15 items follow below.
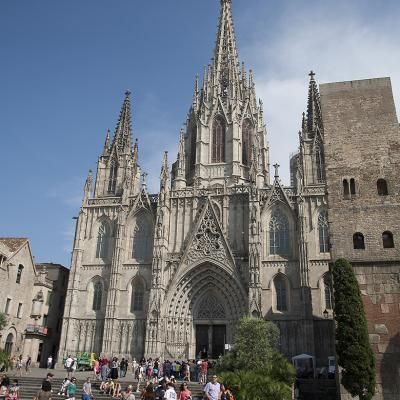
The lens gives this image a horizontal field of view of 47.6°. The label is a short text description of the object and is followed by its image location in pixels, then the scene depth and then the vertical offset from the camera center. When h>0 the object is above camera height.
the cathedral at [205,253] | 35.31 +9.36
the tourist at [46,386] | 12.48 -0.50
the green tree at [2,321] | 32.53 +3.00
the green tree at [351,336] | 17.84 +1.54
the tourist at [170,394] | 15.08 -0.73
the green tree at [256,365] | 16.92 +0.40
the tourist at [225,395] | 15.11 -0.70
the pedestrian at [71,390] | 19.16 -0.89
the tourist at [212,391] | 14.09 -0.55
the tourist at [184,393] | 15.67 -0.72
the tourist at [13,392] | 18.04 -1.01
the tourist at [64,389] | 19.62 -0.89
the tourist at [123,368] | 30.58 +0.08
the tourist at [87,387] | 19.11 -0.78
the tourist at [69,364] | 27.17 +0.20
